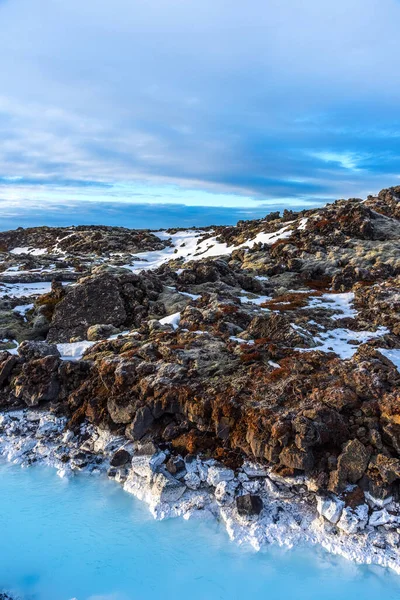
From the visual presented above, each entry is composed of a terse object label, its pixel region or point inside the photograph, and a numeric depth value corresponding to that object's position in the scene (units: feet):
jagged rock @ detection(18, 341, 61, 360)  80.15
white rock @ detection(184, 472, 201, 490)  51.72
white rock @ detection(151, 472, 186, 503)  50.65
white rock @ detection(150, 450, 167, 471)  54.95
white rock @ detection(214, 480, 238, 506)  49.34
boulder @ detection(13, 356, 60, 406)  72.59
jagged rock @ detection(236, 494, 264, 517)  47.19
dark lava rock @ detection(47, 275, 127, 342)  97.91
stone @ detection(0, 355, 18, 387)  76.59
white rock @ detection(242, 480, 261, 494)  50.17
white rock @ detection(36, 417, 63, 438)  65.91
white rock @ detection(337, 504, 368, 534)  44.37
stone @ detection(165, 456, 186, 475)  53.72
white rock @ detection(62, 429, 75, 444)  63.77
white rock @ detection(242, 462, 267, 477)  52.01
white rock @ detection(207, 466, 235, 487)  51.62
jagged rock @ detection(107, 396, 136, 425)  63.59
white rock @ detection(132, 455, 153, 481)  53.93
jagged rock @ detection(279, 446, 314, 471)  50.37
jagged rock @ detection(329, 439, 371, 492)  48.29
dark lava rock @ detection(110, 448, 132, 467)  57.21
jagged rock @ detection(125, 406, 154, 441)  60.70
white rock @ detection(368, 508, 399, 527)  44.73
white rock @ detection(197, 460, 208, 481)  52.61
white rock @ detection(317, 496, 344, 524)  45.62
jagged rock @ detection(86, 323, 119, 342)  90.67
